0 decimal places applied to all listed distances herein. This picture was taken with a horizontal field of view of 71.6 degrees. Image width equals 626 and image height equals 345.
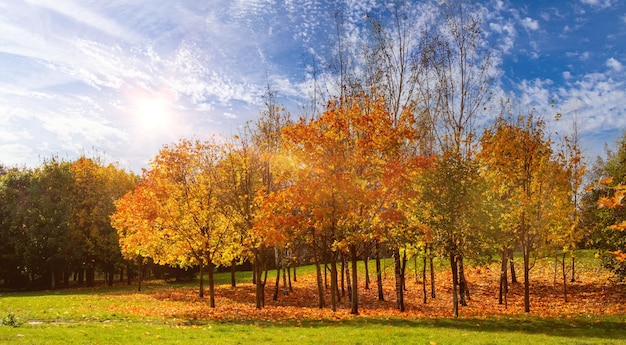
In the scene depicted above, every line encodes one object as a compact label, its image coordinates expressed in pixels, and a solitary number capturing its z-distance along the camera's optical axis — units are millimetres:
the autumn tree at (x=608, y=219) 32662
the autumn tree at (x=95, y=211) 56219
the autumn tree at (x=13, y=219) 54688
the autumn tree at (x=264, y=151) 30188
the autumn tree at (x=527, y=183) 27125
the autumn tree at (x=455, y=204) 23484
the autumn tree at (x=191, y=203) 29188
